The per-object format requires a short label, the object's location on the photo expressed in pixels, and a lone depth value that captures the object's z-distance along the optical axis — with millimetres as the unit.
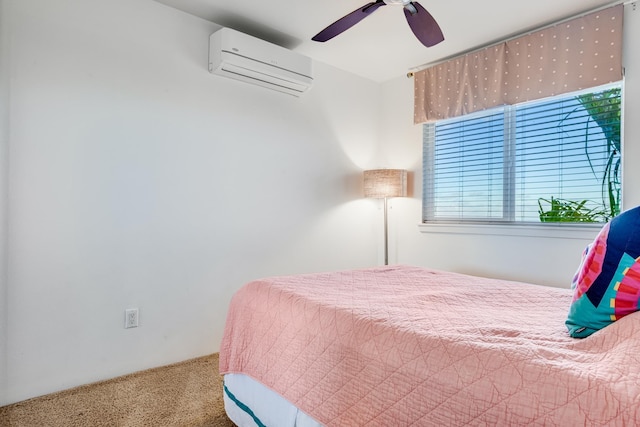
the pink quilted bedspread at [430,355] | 828
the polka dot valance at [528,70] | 2381
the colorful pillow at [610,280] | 986
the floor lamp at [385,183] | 3334
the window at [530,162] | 2510
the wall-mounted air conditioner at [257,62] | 2533
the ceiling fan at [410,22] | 1972
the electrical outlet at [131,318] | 2311
